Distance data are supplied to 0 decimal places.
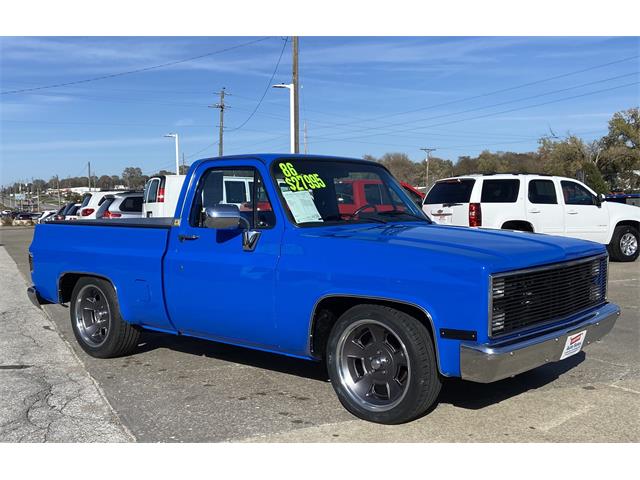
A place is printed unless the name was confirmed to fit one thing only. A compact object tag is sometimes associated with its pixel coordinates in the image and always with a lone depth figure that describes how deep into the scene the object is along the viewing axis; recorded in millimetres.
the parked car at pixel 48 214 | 25578
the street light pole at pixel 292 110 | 24961
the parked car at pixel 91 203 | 19141
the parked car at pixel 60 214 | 22247
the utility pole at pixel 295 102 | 24833
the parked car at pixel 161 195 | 16453
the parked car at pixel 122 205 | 17922
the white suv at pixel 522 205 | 12953
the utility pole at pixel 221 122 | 51438
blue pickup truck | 3926
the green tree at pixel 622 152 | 53844
